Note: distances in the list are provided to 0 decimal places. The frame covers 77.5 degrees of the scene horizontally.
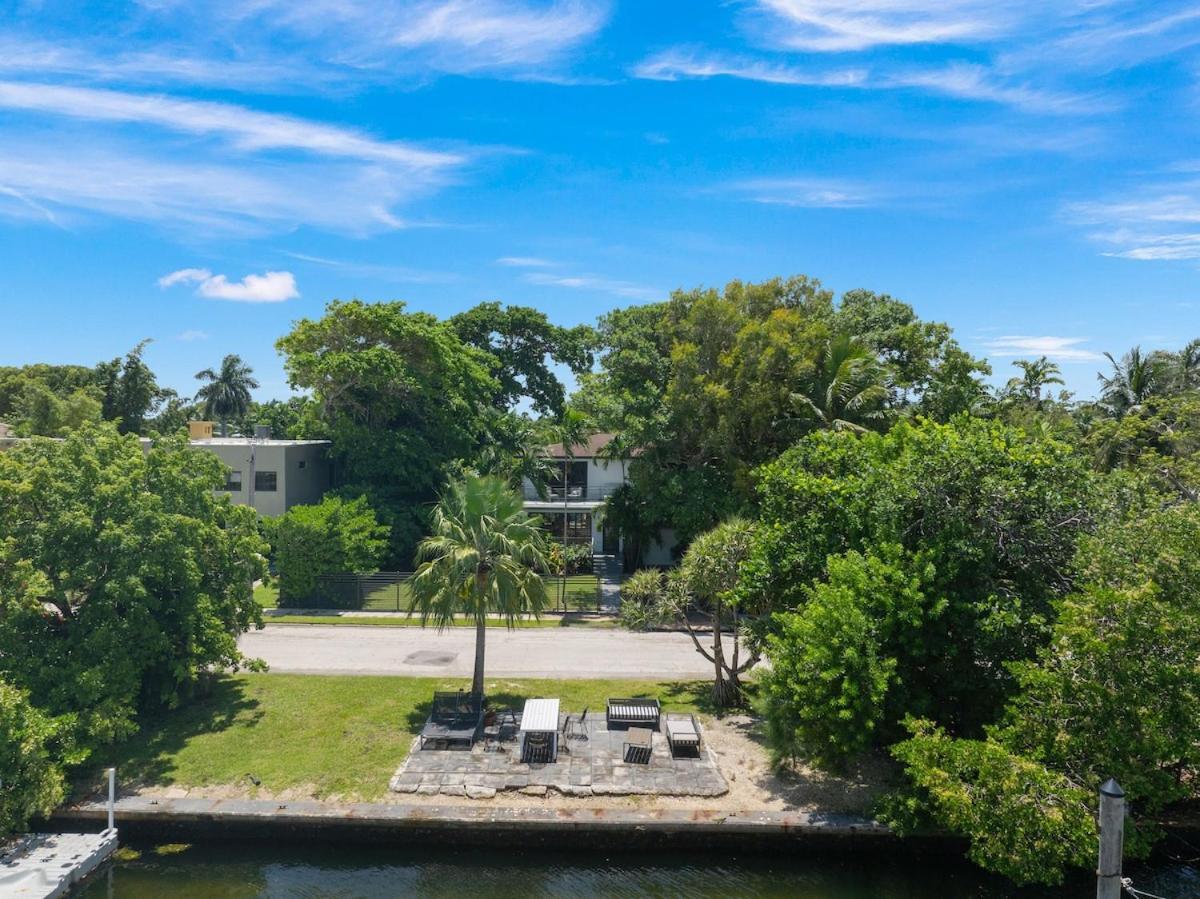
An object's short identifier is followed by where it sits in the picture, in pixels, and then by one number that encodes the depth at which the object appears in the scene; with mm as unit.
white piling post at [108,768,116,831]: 12820
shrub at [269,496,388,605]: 26047
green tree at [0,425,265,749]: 13828
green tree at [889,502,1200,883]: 10055
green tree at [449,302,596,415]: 48875
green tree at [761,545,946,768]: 12250
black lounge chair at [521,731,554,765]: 14656
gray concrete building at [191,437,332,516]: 32750
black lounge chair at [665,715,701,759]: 14992
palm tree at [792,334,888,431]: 23281
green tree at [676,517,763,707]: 16844
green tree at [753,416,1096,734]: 12867
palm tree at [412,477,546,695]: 15719
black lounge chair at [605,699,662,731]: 16156
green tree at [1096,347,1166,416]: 30859
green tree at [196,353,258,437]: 68688
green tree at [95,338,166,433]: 48156
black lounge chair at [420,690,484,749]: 15171
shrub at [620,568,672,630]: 17562
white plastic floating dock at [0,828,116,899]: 11148
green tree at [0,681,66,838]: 11820
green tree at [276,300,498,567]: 31547
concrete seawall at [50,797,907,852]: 12797
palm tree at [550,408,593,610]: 33784
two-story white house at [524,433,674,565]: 34656
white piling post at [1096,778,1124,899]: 6000
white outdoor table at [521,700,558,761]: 14797
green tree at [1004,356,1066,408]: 34406
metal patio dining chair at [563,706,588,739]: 15797
